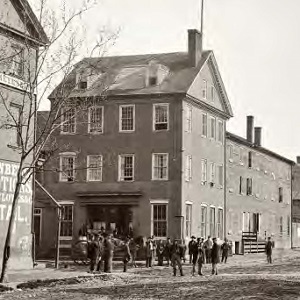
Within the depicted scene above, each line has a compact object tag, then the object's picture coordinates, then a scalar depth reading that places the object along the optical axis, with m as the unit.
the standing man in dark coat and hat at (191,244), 31.82
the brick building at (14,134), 30.70
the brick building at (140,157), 45.66
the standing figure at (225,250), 41.91
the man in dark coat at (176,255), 29.88
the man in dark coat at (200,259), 30.12
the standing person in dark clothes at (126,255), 32.06
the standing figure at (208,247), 34.31
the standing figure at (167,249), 37.36
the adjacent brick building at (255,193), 56.41
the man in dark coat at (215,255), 30.41
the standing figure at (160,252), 38.16
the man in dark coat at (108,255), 30.38
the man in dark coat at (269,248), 40.72
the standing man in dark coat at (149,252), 36.71
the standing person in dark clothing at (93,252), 31.62
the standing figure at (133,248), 39.89
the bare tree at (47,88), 24.17
